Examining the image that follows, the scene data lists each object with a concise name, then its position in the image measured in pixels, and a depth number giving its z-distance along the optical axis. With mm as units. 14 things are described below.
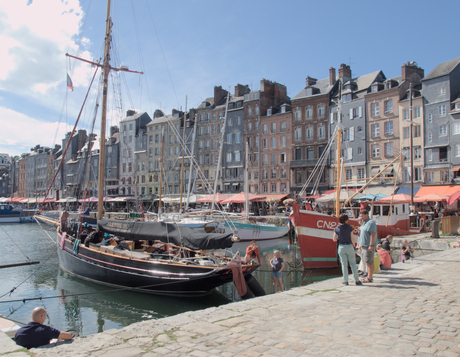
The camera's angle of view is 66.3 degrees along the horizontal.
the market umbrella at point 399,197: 22833
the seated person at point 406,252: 15295
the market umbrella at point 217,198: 36625
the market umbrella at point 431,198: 27188
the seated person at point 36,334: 5609
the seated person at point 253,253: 13016
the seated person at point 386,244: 15320
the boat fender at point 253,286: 11859
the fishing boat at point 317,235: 17578
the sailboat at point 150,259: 12469
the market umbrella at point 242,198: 36784
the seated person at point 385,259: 11124
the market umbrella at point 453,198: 22316
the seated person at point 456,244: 15748
